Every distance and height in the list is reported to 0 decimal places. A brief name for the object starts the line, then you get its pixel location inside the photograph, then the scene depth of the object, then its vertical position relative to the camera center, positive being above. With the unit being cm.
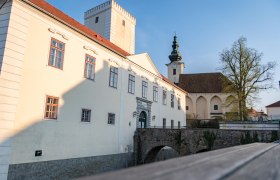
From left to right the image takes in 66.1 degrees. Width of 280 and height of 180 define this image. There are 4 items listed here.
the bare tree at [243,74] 2530 +611
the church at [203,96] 4409 +591
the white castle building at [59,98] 1001 +139
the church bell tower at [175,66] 5194 +1380
